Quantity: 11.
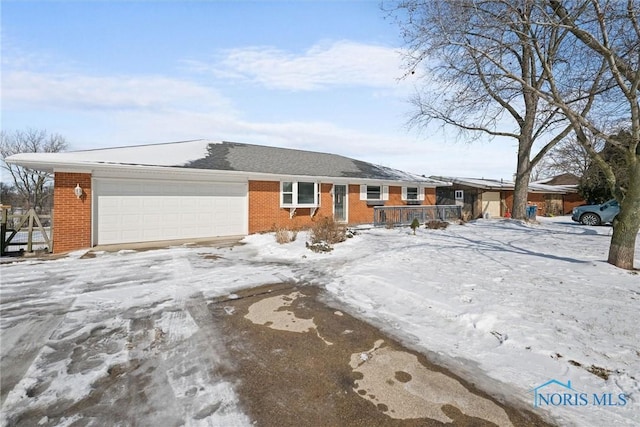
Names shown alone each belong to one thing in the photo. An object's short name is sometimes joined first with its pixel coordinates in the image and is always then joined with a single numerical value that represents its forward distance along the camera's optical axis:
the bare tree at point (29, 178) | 32.47
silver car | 16.44
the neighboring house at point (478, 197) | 22.12
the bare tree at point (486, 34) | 6.70
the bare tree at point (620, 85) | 6.21
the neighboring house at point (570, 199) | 30.38
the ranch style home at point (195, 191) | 9.75
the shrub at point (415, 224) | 11.62
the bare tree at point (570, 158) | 32.55
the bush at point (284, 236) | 10.18
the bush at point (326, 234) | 9.60
